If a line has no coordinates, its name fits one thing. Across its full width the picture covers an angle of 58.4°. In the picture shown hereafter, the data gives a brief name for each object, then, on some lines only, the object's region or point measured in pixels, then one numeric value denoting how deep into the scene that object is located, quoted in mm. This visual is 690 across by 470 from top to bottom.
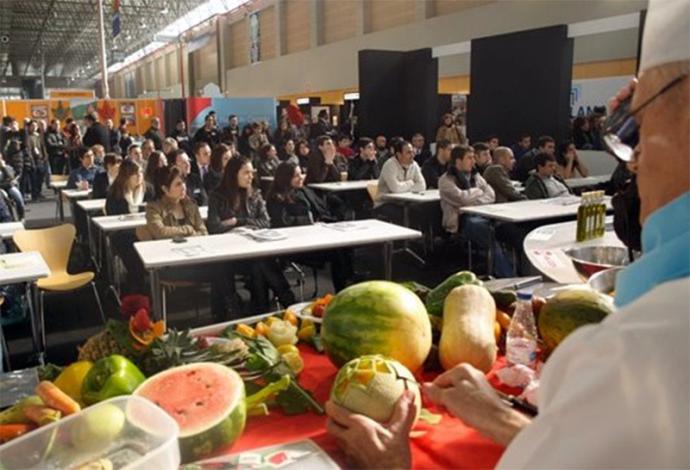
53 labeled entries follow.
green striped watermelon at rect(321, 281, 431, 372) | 1354
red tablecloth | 1119
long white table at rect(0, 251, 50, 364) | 3602
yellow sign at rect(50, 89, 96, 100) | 20750
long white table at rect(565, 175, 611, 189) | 8000
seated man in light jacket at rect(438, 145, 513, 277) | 6176
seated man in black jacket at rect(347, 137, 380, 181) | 8953
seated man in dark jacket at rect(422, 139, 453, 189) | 8047
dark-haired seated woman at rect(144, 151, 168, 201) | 6692
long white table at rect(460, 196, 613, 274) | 5465
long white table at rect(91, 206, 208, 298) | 5282
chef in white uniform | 545
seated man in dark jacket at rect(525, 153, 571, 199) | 6625
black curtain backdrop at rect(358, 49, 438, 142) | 12312
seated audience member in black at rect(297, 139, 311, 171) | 10865
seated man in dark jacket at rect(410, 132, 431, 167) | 11070
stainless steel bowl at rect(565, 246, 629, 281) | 2043
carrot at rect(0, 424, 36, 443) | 1096
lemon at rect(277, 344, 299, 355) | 1494
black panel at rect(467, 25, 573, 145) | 9891
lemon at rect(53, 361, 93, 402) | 1246
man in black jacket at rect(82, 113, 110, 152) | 12250
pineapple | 1369
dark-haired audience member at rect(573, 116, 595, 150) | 10304
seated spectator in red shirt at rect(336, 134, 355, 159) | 11393
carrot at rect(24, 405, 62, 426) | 1104
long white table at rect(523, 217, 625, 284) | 2461
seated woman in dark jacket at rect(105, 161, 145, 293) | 5766
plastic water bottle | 1465
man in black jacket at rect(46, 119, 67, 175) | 14109
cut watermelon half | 1085
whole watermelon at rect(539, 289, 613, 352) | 1429
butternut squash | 1415
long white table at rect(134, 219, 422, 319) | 3842
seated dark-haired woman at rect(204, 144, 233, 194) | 7188
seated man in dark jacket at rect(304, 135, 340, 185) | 8344
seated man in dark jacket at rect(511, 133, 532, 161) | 9812
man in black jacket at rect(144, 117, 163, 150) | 12160
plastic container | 991
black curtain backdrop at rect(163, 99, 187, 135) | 16453
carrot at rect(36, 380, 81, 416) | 1124
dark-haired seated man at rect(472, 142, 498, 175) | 7906
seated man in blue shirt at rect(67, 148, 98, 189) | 8230
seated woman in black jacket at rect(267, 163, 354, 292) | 5242
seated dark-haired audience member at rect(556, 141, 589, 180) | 8469
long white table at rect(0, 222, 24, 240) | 5090
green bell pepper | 1182
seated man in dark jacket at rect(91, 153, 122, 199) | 7152
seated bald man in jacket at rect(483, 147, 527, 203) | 6887
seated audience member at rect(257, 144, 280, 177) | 9312
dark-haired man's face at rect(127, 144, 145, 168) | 8539
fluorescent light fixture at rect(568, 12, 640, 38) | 9861
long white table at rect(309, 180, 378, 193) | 7827
